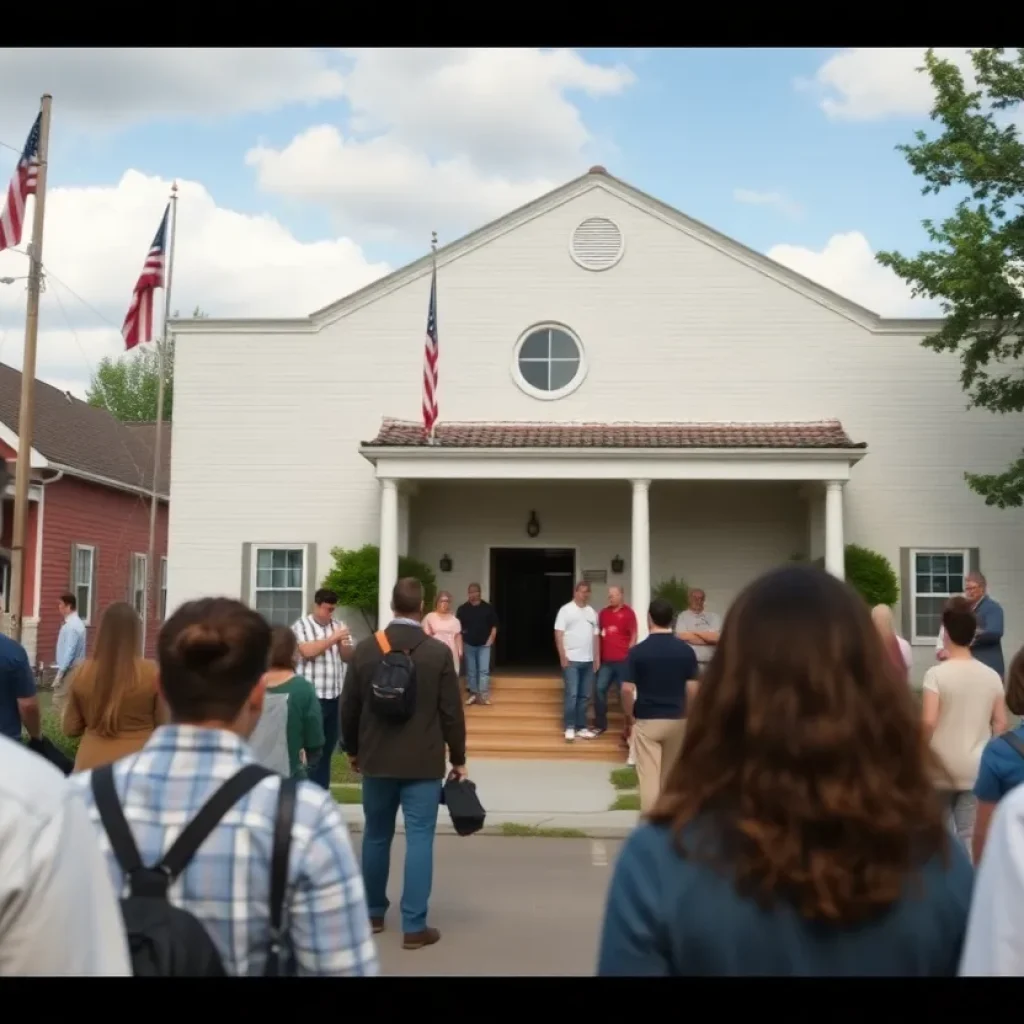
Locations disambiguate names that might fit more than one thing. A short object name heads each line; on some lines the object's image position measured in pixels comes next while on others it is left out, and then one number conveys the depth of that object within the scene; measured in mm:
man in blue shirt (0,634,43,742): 7324
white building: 20156
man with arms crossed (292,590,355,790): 11078
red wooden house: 26641
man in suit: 12141
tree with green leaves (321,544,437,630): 19703
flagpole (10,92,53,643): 18306
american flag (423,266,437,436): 18391
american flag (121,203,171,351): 20109
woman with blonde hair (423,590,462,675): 17719
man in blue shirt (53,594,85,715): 16453
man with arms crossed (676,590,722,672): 16125
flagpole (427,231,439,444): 19047
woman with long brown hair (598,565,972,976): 2230
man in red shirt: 17656
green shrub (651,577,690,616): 19797
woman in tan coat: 6277
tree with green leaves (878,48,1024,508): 17000
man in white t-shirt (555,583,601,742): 17531
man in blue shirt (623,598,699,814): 9758
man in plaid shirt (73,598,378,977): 2859
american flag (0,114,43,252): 17859
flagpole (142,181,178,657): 25311
